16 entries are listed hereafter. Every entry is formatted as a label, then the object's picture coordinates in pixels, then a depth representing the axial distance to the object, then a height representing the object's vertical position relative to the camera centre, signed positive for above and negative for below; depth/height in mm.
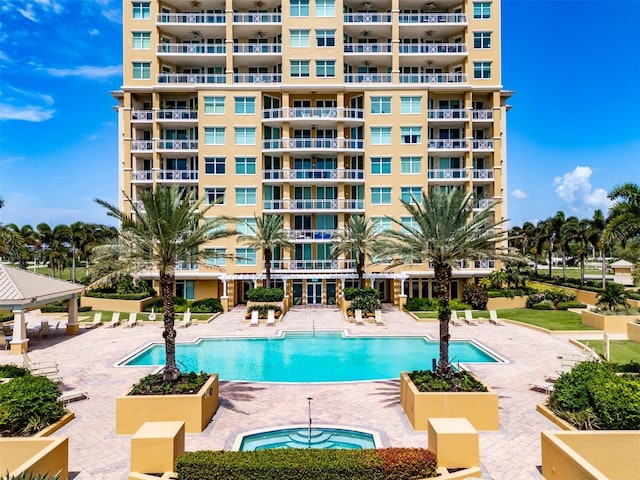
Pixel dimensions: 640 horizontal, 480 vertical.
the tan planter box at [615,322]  25484 -4306
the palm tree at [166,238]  14195 +425
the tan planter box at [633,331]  23397 -4514
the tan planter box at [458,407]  12477 -4554
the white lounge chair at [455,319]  29469 -4855
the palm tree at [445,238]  15023 +389
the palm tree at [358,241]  33884 +658
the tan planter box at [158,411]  12297 -4538
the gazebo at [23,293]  20828 -2135
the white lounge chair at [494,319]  29469 -4724
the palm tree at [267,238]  34562 +983
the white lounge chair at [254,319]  29266 -4686
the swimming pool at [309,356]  19078 -5363
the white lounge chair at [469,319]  29641 -4755
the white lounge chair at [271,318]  29703 -4685
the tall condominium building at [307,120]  38844 +11593
